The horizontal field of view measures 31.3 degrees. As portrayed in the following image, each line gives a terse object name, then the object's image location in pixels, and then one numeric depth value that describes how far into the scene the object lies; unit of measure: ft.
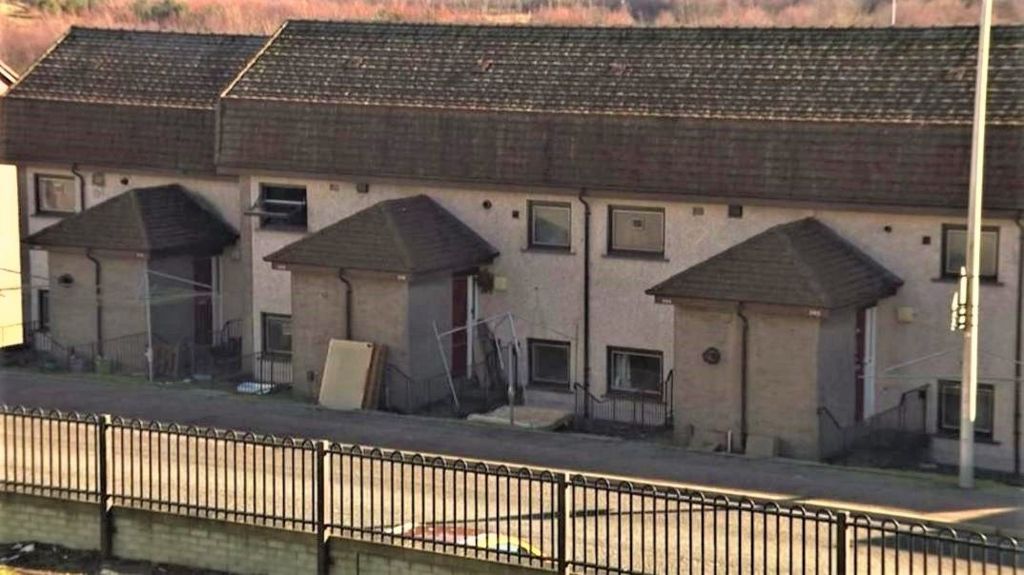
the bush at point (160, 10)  288.51
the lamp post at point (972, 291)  82.69
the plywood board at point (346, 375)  106.93
